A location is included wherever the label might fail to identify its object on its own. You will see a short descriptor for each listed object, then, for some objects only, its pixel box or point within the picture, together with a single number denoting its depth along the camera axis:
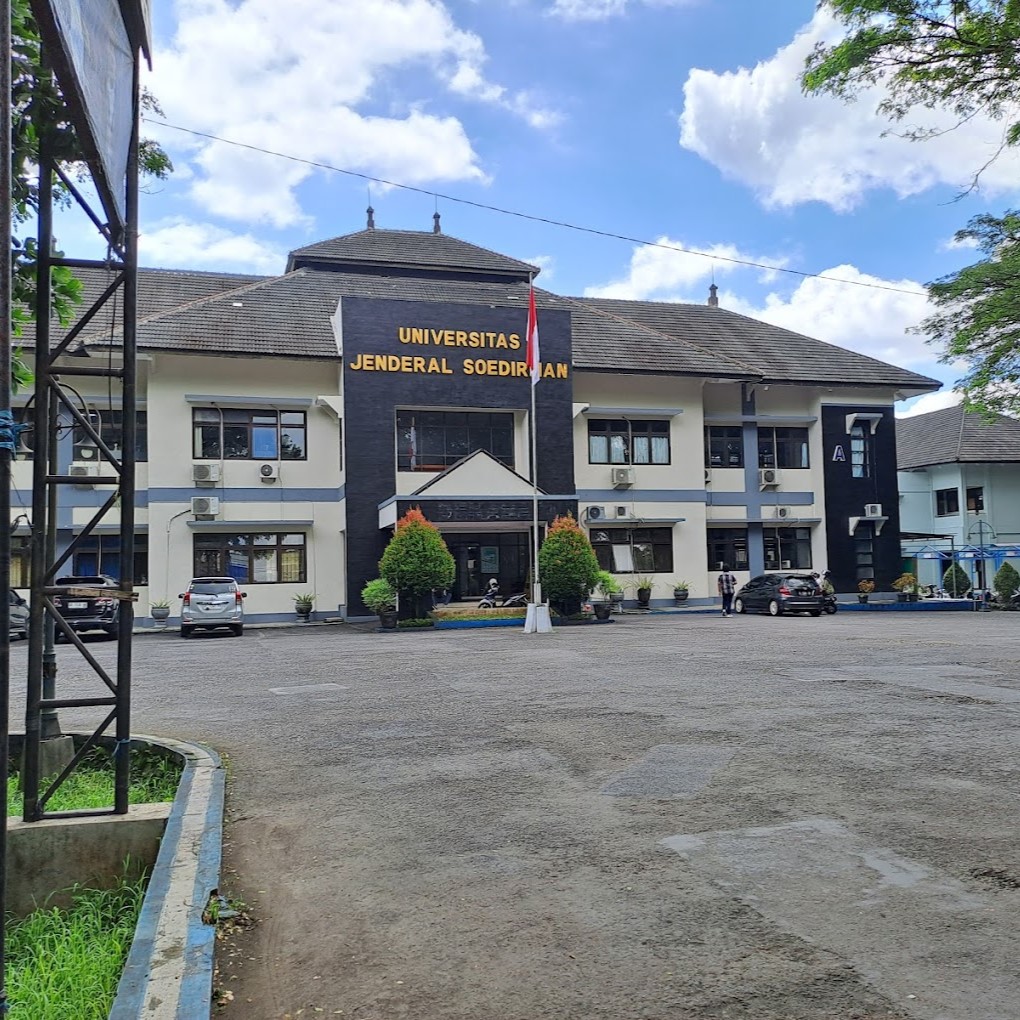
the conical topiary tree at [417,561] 23.25
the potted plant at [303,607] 26.78
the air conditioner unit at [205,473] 26.14
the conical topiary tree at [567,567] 24.81
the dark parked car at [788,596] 27.64
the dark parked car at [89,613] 20.84
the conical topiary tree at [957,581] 34.31
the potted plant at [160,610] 25.50
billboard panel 3.80
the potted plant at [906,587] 32.16
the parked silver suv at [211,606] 22.55
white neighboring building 40.12
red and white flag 23.09
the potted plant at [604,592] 25.27
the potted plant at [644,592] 29.91
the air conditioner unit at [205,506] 25.88
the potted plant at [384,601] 23.39
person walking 27.22
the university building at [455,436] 26.42
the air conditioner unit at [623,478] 30.06
